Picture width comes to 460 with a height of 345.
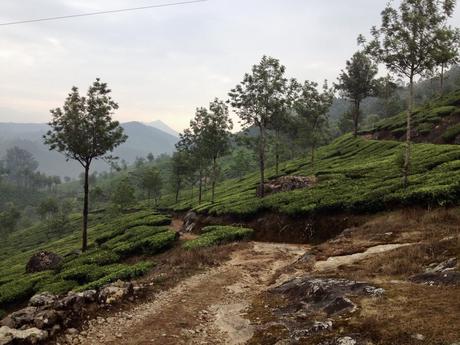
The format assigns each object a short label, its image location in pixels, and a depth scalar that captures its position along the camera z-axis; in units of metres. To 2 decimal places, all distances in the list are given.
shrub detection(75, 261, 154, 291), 23.39
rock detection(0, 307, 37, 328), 14.78
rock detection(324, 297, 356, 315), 12.89
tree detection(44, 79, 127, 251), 40.47
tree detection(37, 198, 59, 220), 143.25
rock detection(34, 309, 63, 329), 13.96
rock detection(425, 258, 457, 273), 14.11
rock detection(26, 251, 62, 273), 41.25
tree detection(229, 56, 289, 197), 44.91
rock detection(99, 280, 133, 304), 16.61
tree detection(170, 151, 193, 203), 83.60
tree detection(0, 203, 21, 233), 125.69
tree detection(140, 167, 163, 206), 101.50
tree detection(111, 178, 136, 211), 92.38
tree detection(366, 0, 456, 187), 27.03
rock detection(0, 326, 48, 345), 12.76
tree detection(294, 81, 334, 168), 54.78
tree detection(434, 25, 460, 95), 26.44
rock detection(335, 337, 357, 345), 10.47
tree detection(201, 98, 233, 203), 54.91
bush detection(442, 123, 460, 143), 57.48
